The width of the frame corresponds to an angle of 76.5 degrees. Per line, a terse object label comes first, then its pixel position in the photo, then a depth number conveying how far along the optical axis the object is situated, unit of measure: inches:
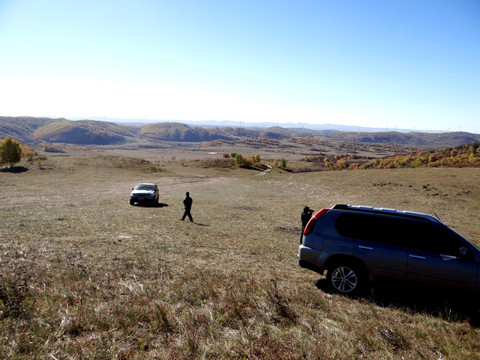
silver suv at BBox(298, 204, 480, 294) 284.4
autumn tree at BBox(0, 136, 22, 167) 2546.8
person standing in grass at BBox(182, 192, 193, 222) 810.2
